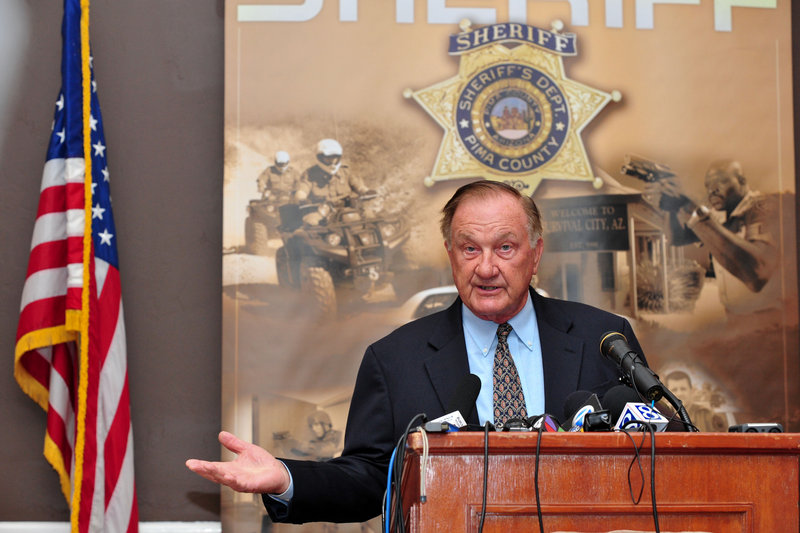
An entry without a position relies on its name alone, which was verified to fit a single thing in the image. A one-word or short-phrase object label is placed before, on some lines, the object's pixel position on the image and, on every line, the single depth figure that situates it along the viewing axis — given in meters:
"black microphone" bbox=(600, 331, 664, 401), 5.07
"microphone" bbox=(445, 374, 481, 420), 5.15
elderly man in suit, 5.53
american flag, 6.06
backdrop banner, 6.22
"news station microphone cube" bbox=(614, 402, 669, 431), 5.00
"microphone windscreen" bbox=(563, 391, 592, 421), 5.17
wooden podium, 4.94
